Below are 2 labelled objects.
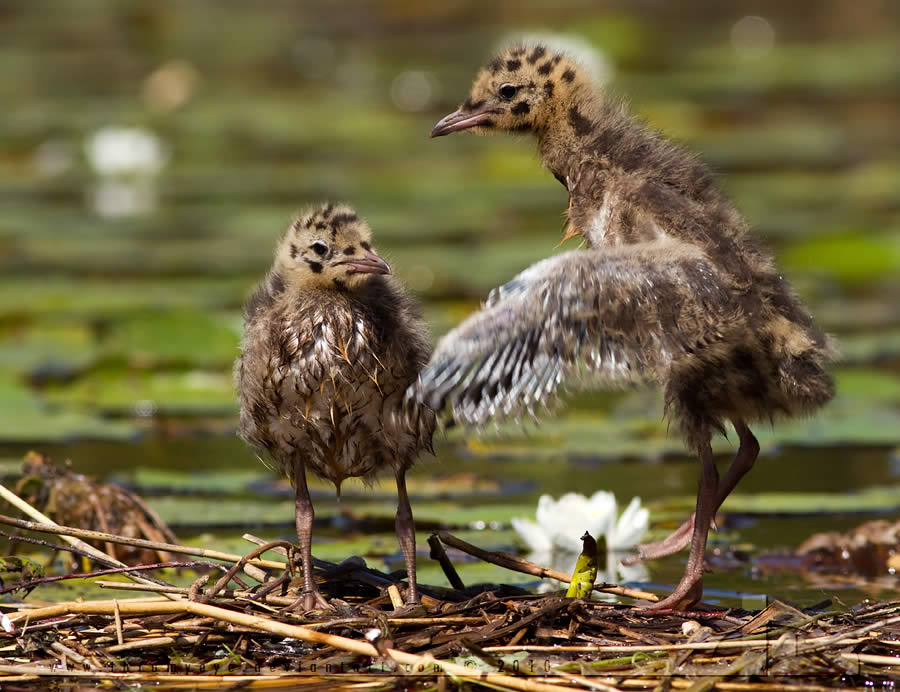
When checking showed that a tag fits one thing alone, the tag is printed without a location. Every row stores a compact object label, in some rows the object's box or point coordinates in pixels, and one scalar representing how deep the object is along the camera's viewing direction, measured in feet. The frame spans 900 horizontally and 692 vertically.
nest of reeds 36.63
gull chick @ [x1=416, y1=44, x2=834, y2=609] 37.81
